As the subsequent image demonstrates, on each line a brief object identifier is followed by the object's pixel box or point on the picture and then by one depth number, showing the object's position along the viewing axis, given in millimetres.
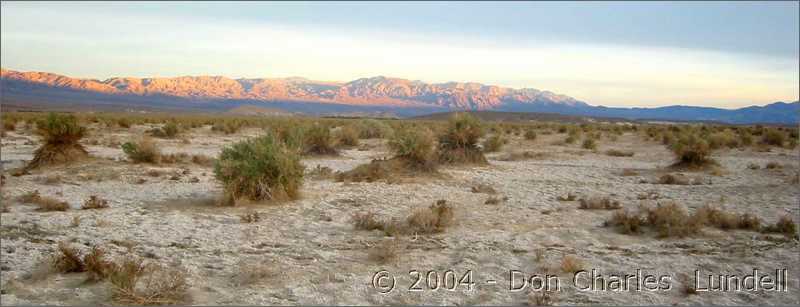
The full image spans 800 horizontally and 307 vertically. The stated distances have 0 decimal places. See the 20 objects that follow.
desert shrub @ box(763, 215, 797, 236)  9664
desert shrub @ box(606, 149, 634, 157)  26441
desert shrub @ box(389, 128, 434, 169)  17078
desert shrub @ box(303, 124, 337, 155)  23922
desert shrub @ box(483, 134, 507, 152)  27922
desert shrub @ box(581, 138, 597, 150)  29666
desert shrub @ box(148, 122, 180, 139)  33281
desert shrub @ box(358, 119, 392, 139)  36638
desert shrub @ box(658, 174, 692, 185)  16425
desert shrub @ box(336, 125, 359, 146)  30312
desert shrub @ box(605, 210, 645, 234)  9625
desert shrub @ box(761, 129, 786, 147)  31681
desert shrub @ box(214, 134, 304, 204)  11789
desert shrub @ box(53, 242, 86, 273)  6883
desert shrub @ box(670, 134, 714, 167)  19812
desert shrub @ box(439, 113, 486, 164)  20641
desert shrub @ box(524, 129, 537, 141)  36912
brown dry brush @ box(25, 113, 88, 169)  17000
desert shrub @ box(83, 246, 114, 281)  6574
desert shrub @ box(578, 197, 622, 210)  11891
